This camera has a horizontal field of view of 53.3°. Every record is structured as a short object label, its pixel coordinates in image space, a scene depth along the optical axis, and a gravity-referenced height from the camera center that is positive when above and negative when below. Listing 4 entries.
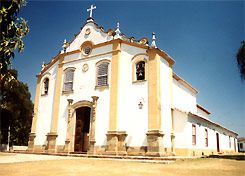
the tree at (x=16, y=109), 27.67 +3.37
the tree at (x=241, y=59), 16.05 +5.40
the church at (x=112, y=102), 16.48 +2.83
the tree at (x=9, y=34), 7.29 +3.14
